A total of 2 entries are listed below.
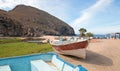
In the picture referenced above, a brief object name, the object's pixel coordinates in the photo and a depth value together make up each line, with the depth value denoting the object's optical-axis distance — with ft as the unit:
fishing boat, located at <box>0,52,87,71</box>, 7.66
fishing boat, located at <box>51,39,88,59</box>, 18.49
